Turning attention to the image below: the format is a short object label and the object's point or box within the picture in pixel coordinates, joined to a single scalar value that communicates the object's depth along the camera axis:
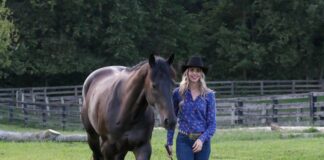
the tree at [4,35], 41.35
